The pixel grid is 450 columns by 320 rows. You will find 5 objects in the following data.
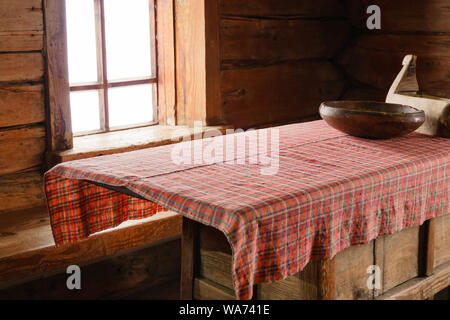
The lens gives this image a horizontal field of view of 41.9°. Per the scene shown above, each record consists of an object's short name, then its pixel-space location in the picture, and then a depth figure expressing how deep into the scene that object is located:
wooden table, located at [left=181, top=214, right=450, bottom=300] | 2.04
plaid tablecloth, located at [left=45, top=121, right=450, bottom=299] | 1.73
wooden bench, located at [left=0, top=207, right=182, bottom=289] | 2.51
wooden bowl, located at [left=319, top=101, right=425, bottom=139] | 2.41
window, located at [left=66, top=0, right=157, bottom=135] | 3.27
